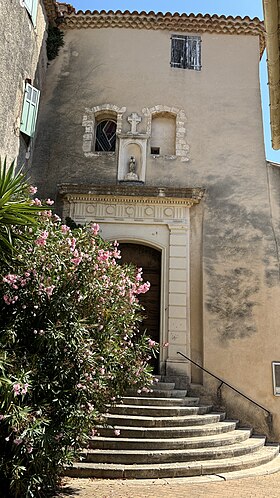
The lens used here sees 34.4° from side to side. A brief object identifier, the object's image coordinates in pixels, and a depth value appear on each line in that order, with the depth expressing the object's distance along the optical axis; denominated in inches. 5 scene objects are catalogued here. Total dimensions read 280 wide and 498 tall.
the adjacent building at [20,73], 356.2
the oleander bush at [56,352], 188.4
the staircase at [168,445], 253.1
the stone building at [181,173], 408.8
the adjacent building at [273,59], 206.1
